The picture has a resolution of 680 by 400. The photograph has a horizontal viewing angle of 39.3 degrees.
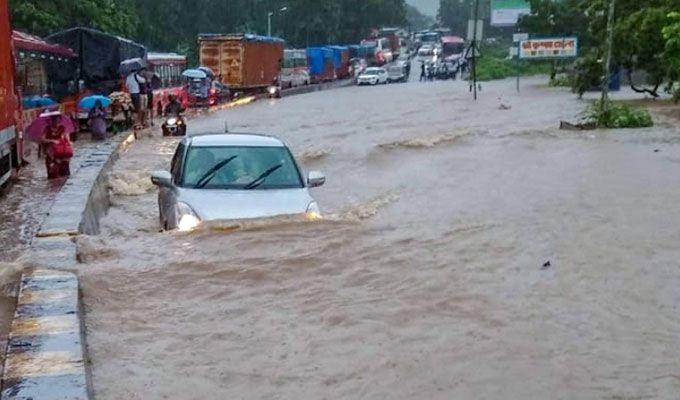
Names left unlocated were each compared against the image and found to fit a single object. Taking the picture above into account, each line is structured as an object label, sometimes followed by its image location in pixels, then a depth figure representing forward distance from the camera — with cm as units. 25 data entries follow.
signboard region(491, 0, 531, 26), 8581
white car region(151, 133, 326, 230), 980
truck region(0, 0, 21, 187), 1400
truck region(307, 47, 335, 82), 6488
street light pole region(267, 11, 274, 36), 7306
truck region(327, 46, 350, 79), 6919
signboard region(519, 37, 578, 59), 5109
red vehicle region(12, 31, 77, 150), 2076
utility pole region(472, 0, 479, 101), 4368
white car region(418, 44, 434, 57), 8822
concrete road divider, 519
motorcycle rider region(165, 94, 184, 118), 2656
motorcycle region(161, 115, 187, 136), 2552
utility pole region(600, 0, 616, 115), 2525
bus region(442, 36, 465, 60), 8794
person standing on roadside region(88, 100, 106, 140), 2373
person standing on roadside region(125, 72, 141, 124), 2648
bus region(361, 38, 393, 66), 8662
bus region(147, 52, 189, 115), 3291
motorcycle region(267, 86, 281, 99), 4923
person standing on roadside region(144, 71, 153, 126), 2826
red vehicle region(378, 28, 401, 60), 9668
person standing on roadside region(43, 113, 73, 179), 1540
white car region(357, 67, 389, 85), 6519
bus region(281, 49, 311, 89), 5784
